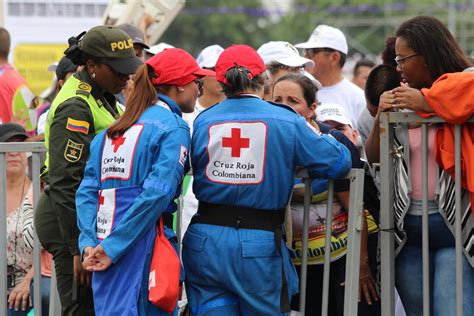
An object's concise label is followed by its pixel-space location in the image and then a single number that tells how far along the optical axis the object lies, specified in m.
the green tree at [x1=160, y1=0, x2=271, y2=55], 134.78
